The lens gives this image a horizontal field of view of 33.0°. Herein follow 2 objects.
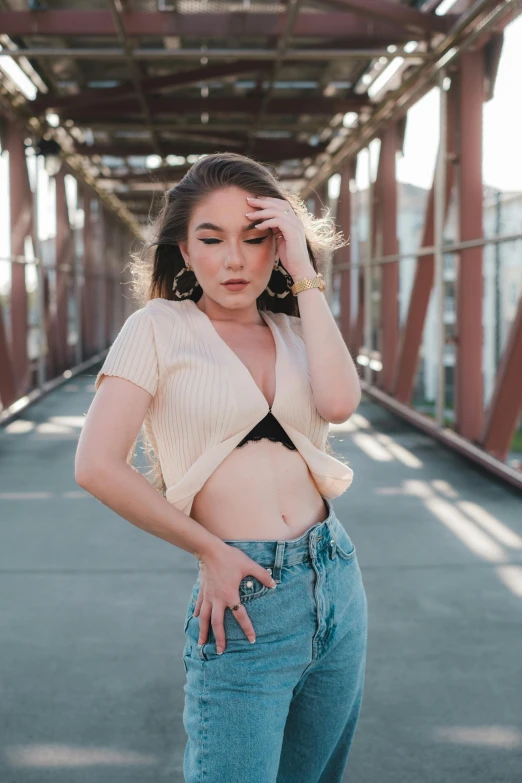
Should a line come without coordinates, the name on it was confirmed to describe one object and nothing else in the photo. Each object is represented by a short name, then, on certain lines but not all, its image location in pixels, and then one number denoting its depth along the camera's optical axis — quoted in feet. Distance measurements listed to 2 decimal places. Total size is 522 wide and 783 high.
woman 4.65
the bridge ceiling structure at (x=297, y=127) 24.56
